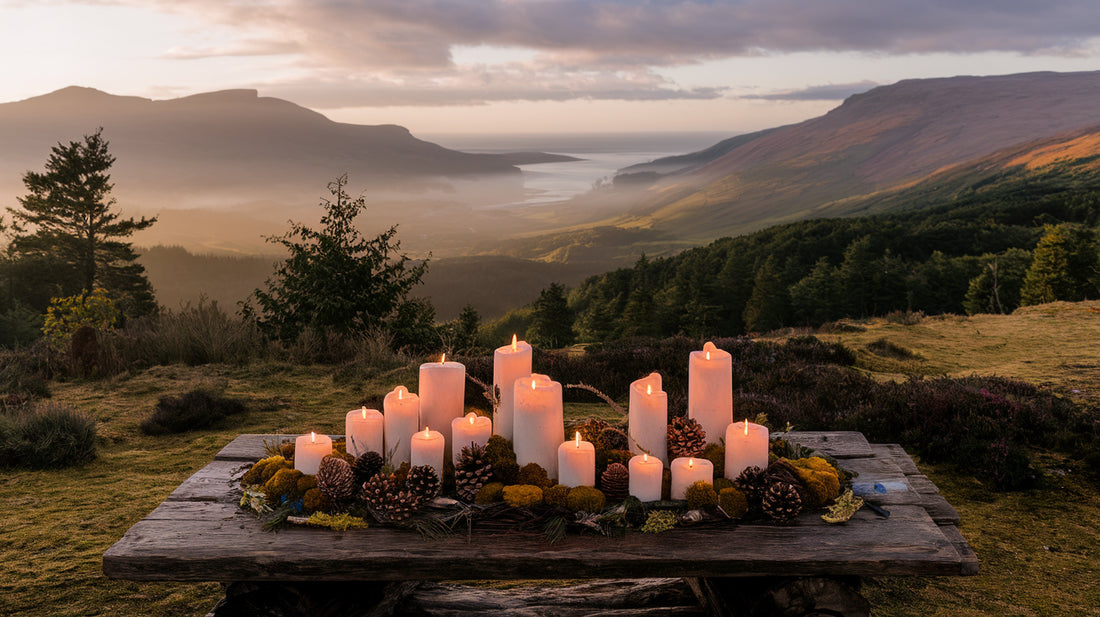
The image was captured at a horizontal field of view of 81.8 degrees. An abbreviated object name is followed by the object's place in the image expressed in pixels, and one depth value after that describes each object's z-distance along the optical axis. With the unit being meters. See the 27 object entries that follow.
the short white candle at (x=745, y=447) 2.57
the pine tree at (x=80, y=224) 38.59
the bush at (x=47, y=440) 5.79
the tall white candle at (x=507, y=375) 2.76
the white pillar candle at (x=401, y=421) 2.73
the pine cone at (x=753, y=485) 2.53
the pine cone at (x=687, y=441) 2.71
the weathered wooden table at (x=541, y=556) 2.21
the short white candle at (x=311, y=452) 2.73
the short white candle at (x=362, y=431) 2.77
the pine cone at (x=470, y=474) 2.53
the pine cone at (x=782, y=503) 2.45
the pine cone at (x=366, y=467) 2.65
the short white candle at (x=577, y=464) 2.53
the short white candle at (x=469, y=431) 2.64
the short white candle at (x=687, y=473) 2.51
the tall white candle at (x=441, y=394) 2.77
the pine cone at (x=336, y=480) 2.54
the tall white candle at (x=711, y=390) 2.72
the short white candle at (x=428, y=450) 2.57
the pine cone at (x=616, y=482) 2.53
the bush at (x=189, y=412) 6.91
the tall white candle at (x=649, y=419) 2.64
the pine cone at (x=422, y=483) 2.47
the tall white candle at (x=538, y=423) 2.56
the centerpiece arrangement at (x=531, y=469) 2.46
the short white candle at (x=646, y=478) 2.47
